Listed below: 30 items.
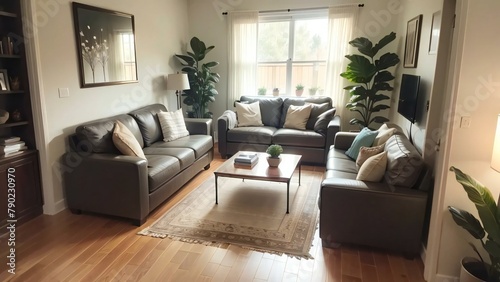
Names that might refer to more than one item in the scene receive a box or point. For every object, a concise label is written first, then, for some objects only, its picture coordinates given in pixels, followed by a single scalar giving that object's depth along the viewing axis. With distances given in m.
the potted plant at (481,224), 1.72
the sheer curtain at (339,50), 4.88
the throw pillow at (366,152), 2.94
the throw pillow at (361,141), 3.35
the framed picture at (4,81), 2.67
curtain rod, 4.81
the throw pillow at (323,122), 4.52
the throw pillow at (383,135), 3.13
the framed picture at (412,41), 3.58
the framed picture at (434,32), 2.88
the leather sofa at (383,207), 2.26
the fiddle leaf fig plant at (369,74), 4.29
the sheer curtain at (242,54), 5.33
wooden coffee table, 3.02
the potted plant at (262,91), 5.64
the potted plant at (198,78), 5.25
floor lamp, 4.73
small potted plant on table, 3.28
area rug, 2.59
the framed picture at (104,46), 3.29
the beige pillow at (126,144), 3.01
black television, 3.10
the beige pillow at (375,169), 2.45
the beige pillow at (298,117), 4.81
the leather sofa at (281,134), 4.46
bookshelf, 2.66
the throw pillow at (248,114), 5.02
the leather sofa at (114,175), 2.78
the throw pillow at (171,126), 4.13
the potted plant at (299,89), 5.38
